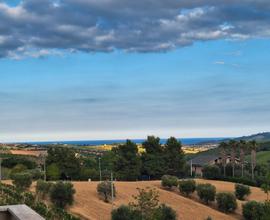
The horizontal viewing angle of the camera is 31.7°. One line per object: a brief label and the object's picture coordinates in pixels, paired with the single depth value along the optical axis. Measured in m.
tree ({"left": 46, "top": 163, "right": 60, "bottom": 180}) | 68.14
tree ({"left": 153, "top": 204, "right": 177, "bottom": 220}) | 42.31
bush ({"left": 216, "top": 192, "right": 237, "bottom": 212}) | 53.61
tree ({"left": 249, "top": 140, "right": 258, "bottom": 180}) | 80.34
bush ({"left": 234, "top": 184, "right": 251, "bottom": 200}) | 60.56
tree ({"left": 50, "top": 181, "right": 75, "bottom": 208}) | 46.09
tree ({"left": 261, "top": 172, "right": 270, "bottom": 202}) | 45.65
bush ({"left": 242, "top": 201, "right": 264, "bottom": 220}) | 47.90
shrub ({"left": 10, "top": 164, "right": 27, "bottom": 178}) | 67.00
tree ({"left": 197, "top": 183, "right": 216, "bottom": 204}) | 57.12
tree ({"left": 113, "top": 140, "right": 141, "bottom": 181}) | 72.75
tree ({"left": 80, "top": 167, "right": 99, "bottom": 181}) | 73.44
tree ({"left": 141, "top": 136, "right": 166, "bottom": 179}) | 76.91
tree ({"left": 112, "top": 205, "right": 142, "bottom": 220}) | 38.97
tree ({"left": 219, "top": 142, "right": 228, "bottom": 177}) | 87.07
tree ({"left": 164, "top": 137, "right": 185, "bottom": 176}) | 77.94
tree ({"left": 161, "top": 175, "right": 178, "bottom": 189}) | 62.39
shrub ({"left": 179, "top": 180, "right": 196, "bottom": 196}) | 60.41
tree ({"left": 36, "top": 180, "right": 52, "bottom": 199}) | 47.15
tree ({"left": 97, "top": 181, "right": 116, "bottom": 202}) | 53.16
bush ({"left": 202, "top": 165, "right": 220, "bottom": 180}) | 78.31
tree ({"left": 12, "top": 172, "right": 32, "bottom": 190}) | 49.34
